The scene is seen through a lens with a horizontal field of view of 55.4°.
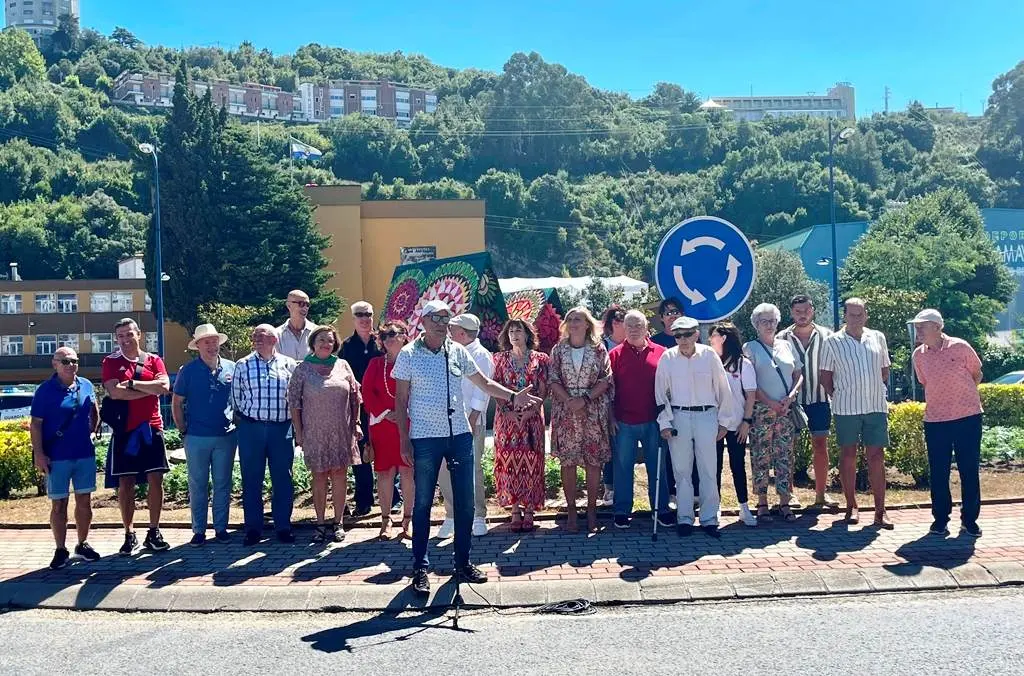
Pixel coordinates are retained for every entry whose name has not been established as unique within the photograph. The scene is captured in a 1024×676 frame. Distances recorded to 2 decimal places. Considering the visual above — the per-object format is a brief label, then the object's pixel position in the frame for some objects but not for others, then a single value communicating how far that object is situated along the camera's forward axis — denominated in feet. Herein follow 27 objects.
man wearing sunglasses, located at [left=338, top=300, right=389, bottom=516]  28.86
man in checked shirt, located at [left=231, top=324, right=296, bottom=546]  25.57
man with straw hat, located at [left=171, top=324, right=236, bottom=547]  25.75
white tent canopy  137.62
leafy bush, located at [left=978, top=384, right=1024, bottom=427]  48.42
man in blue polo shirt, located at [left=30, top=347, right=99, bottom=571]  24.14
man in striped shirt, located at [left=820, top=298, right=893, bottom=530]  26.21
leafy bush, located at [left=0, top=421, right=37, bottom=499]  36.73
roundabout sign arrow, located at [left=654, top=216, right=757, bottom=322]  24.23
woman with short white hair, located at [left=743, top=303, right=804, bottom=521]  26.68
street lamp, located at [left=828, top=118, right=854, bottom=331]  110.97
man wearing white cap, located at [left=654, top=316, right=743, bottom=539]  25.09
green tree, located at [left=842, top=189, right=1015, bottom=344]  133.28
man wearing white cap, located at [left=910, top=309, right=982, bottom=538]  24.26
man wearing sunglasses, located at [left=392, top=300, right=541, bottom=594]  21.22
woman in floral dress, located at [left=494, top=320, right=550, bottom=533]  26.05
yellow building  166.30
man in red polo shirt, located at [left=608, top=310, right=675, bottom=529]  26.08
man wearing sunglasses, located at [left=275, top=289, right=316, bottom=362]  29.14
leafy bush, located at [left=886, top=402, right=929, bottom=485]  32.07
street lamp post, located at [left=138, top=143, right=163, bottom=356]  130.87
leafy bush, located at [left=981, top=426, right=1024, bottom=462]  35.96
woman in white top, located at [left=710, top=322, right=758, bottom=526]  26.09
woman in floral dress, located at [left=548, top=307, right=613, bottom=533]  25.81
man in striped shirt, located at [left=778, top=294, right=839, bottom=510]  27.37
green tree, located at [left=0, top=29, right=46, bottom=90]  485.56
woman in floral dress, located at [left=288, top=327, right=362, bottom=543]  25.50
